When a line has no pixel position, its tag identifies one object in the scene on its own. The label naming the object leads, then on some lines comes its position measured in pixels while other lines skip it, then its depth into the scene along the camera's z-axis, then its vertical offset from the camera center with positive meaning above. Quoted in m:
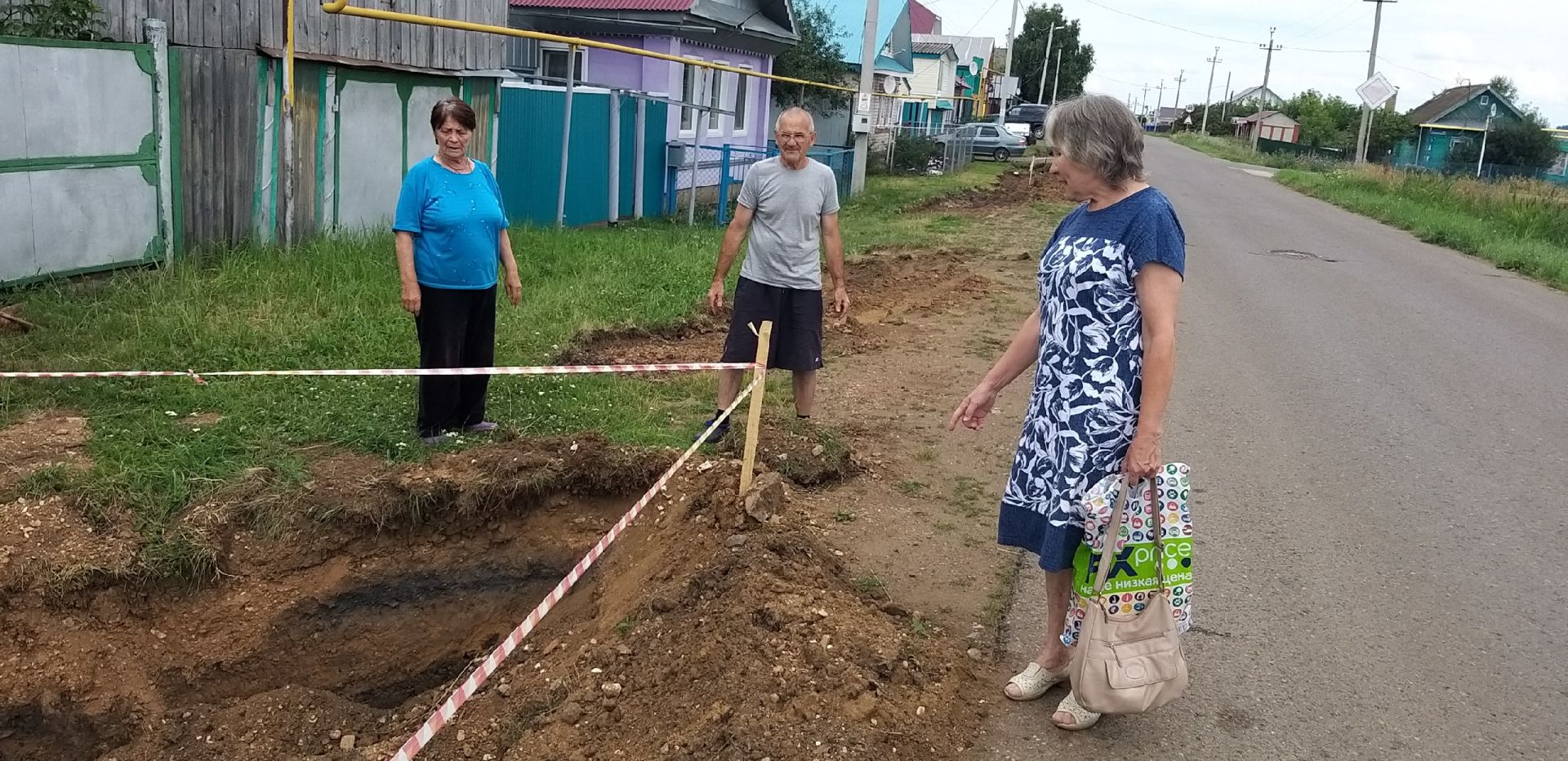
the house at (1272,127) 72.25 +5.05
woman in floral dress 3.03 -0.39
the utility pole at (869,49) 19.75 +2.04
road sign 27.03 +2.75
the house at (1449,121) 58.38 +5.18
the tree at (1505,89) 66.19 +7.48
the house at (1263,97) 96.32 +10.86
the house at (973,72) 62.00 +5.96
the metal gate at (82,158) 7.12 -0.30
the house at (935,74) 50.41 +4.57
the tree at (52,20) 7.31 +0.56
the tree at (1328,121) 63.72 +4.99
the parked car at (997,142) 40.41 +1.33
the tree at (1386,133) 59.00 +3.90
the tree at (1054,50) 78.38 +9.05
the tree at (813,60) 26.06 +2.41
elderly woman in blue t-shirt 5.07 -0.53
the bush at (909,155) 29.39 +0.46
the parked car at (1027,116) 54.67 +3.20
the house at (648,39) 17.84 +1.85
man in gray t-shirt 5.43 -0.44
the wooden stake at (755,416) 4.64 -1.02
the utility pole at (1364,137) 35.16 +2.18
